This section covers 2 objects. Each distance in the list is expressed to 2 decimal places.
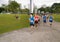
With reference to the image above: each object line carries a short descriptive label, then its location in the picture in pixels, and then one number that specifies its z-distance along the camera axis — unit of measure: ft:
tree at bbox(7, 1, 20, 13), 165.09
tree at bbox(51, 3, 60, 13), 194.62
